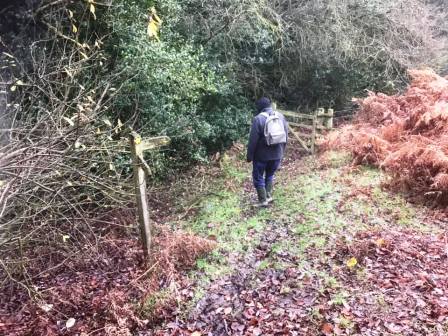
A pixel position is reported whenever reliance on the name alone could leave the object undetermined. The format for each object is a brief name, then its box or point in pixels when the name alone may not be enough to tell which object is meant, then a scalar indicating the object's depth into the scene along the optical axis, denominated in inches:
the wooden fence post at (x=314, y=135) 424.8
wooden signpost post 203.2
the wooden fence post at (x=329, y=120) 444.8
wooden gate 428.5
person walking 255.9
